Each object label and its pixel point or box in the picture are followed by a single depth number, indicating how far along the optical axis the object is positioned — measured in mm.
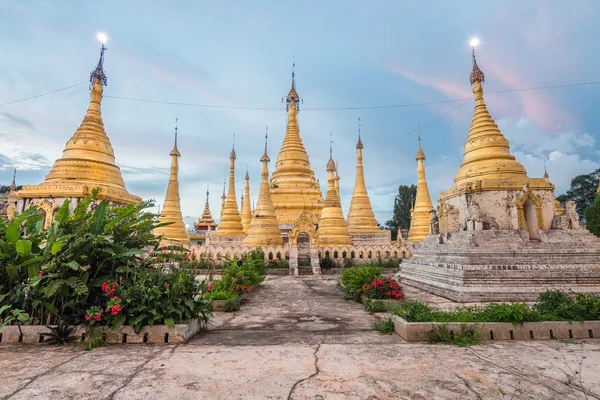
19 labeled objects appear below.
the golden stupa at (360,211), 24891
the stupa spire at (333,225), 21344
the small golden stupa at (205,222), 48553
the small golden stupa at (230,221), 26344
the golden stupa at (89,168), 13594
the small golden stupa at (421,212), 23609
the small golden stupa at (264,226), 21044
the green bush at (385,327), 5537
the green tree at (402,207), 52956
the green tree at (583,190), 44875
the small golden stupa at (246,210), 30075
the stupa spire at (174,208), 23266
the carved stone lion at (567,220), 11763
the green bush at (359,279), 9184
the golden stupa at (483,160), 12391
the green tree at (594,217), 25453
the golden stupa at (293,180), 27234
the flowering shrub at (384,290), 8406
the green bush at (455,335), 4851
